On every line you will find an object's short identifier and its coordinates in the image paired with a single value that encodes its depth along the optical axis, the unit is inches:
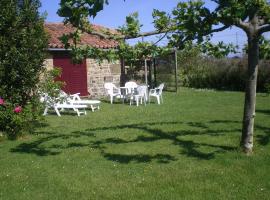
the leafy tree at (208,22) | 255.3
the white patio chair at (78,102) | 589.7
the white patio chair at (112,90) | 715.2
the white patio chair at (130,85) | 750.7
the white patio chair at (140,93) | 660.7
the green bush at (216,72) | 863.1
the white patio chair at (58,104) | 447.7
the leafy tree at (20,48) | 393.7
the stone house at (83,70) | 753.0
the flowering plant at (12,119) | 386.6
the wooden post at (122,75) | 872.3
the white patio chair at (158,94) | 677.4
